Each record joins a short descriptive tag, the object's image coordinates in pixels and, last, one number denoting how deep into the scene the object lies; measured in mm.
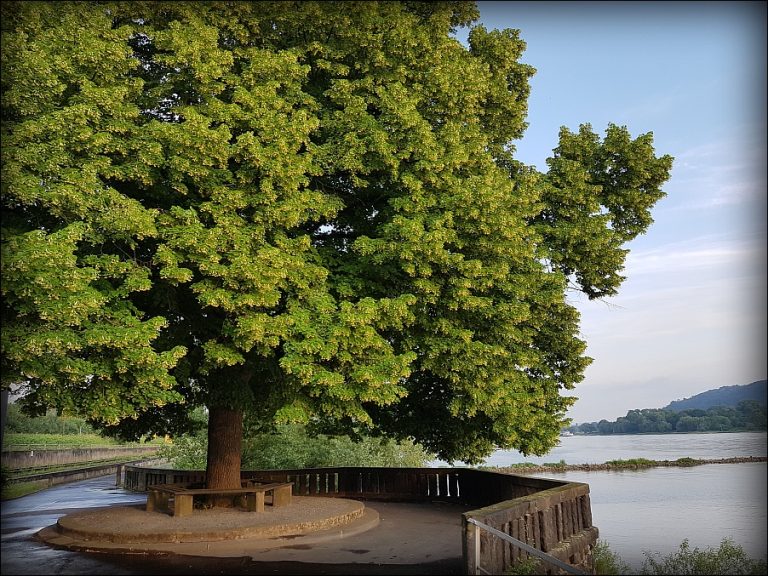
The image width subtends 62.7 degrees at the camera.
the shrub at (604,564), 11766
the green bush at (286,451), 25750
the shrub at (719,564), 13201
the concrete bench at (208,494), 12625
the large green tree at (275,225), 11453
